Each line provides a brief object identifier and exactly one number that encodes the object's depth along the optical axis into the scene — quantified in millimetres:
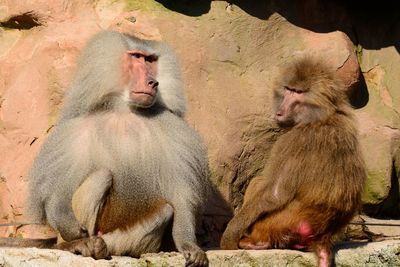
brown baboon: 13062
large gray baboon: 12758
